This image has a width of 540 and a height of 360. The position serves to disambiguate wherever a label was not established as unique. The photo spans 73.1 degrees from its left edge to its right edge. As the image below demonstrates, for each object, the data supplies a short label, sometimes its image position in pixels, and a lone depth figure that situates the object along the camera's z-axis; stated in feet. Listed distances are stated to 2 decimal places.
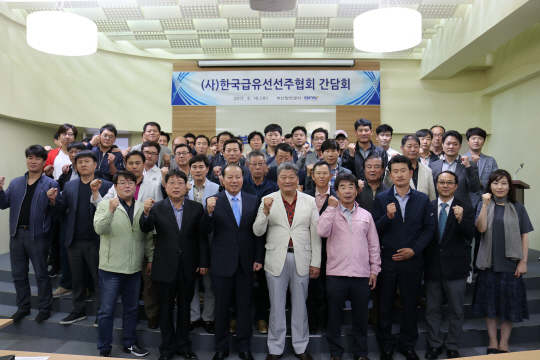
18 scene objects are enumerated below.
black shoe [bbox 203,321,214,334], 10.73
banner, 24.21
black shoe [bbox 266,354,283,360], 9.66
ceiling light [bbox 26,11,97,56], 12.01
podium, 14.89
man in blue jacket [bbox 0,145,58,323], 11.36
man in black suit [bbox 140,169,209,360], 9.66
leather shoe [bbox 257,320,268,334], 10.67
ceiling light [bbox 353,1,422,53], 12.48
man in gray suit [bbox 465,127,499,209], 13.34
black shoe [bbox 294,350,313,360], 9.75
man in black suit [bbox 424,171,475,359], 9.88
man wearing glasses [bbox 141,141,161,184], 12.30
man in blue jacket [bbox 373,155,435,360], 9.72
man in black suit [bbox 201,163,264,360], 9.67
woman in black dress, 10.11
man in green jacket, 9.71
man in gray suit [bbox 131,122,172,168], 15.05
